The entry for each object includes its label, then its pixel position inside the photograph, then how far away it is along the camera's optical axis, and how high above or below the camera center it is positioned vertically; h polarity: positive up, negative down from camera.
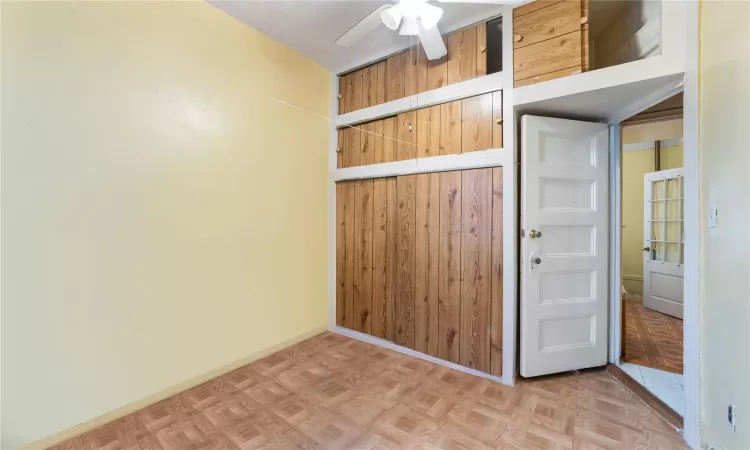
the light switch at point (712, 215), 1.33 +0.04
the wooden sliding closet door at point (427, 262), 2.14 -0.34
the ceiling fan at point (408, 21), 1.62 +1.22
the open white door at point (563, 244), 2.06 -0.16
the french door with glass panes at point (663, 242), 3.28 -0.22
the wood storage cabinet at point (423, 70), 2.17 +1.29
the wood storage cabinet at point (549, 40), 1.82 +1.20
